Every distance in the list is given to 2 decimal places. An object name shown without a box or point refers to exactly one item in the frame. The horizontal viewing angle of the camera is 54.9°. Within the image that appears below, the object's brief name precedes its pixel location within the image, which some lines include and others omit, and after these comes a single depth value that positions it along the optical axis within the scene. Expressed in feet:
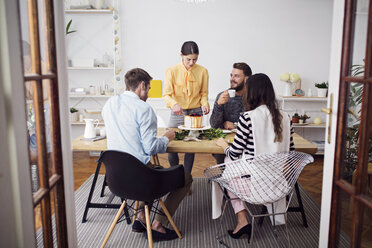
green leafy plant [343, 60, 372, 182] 5.15
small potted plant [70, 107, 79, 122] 17.60
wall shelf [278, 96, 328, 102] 17.27
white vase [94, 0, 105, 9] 17.33
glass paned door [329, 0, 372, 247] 4.92
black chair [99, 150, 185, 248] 7.43
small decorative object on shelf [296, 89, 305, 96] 17.72
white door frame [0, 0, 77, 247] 3.54
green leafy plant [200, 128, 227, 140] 10.13
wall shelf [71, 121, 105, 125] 17.85
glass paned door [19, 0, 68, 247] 4.33
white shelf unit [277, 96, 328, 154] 18.30
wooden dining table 9.01
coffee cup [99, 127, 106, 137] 10.35
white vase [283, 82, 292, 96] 17.49
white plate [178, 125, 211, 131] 9.89
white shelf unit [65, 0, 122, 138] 17.79
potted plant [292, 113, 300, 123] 17.24
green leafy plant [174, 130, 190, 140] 9.93
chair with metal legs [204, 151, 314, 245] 7.66
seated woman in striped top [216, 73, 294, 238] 7.95
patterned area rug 8.95
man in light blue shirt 8.23
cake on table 10.08
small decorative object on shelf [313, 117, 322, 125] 17.57
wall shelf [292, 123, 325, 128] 17.08
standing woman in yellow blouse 12.39
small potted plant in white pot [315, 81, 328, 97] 17.30
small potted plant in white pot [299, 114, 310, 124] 17.35
